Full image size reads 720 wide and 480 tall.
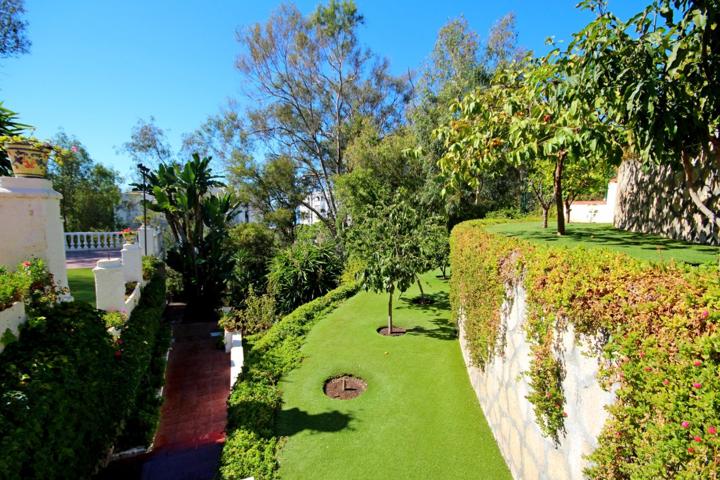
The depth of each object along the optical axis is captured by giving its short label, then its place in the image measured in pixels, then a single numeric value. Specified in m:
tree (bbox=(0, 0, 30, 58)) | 12.65
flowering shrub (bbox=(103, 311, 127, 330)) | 6.12
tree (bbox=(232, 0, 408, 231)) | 21.36
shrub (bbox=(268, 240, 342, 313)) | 12.65
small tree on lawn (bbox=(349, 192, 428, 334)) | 8.28
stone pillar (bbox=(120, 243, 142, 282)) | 8.56
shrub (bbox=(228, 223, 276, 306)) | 13.85
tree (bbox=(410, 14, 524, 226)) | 15.63
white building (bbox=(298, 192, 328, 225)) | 25.55
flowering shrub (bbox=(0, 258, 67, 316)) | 3.92
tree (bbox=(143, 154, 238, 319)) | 12.90
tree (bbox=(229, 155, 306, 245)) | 22.14
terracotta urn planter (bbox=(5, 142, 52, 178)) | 5.11
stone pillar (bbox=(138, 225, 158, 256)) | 12.10
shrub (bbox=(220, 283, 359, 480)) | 4.82
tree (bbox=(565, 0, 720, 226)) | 2.80
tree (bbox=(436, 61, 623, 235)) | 3.60
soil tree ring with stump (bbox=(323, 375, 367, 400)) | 6.38
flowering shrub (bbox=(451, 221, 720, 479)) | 1.72
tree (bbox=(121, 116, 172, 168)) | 23.98
